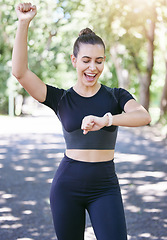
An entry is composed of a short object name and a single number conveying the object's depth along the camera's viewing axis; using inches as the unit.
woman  108.3
